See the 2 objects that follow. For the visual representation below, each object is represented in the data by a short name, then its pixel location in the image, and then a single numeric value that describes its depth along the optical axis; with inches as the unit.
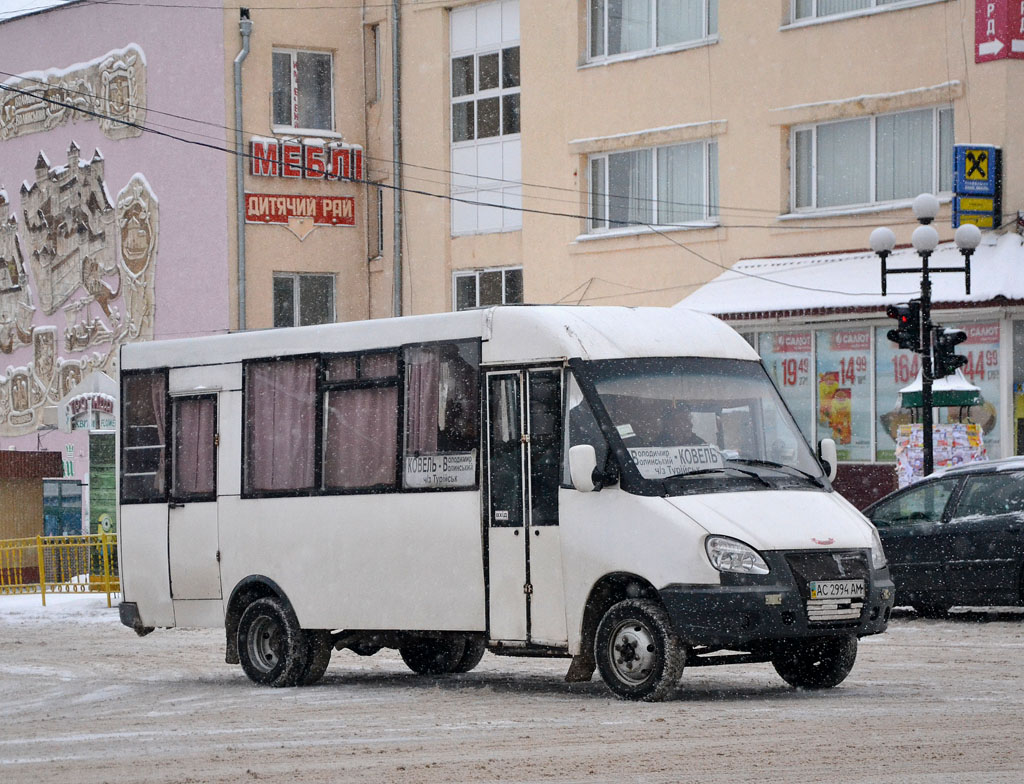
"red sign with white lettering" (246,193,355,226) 1542.8
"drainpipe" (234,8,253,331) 1520.7
